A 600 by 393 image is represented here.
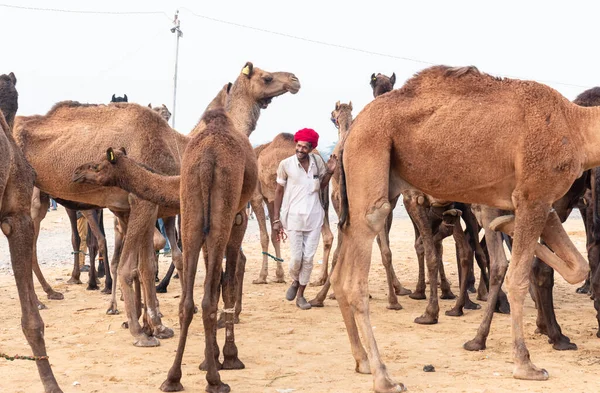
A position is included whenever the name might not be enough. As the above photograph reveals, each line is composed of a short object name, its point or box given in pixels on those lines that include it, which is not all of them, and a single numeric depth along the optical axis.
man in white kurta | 11.41
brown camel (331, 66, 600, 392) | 7.14
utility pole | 29.59
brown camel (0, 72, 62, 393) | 6.32
